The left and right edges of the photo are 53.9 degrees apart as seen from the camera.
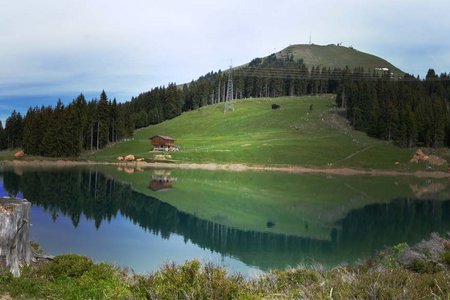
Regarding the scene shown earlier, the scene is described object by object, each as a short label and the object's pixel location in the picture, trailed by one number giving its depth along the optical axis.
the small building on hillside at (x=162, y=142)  135.62
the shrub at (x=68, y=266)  14.52
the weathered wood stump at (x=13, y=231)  12.88
